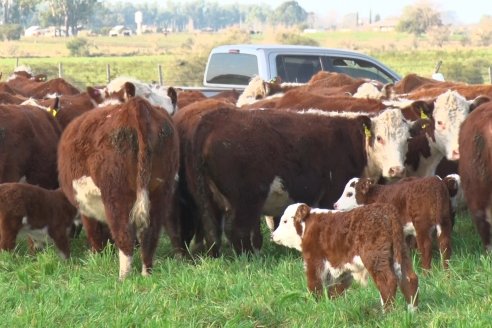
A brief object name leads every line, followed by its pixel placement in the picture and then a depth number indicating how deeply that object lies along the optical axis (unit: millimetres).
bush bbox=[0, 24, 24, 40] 144930
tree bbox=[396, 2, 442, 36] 171836
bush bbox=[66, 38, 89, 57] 119193
